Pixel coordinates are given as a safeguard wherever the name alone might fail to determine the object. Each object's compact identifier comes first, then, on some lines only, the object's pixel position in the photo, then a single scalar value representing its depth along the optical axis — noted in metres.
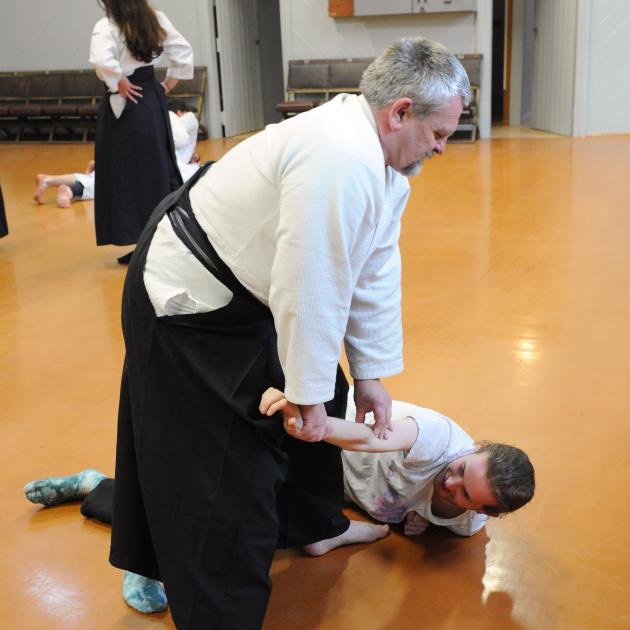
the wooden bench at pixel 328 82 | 9.32
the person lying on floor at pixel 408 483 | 1.85
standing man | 1.37
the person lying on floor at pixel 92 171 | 6.08
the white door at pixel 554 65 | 8.88
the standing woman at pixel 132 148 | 4.29
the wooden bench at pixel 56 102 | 10.23
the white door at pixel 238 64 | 10.20
